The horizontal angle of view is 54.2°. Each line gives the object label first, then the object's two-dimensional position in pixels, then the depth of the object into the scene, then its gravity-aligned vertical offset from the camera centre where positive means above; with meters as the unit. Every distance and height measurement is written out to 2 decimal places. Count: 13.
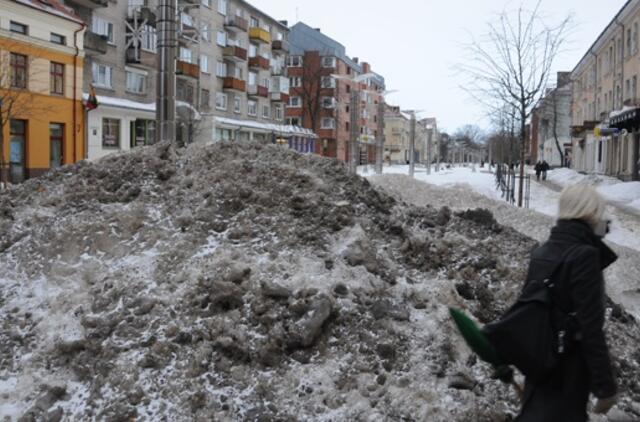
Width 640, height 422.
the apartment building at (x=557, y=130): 66.96 +5.58
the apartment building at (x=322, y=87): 66.94 +9.17
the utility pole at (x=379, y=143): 33.09 +1.60
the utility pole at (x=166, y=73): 10.64 +1.61
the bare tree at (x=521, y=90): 17.23 +2.40
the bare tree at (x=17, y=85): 22.75 +3.09
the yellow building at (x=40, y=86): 24.36 +3.31
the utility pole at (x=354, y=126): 27.81 +2.19
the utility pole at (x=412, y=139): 32.87 +1.92
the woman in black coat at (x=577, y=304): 2.65 -0.55
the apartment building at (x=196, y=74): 31.75 +6.07
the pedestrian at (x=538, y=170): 40.41 +0.34
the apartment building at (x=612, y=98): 33.16 +5.31
